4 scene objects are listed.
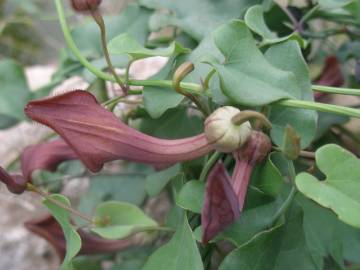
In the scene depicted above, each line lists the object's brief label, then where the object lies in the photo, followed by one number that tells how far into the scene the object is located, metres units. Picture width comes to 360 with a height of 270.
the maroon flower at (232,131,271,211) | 0.16
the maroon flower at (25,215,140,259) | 0.21
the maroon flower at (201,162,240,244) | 0.15
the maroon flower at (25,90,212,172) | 0.16
